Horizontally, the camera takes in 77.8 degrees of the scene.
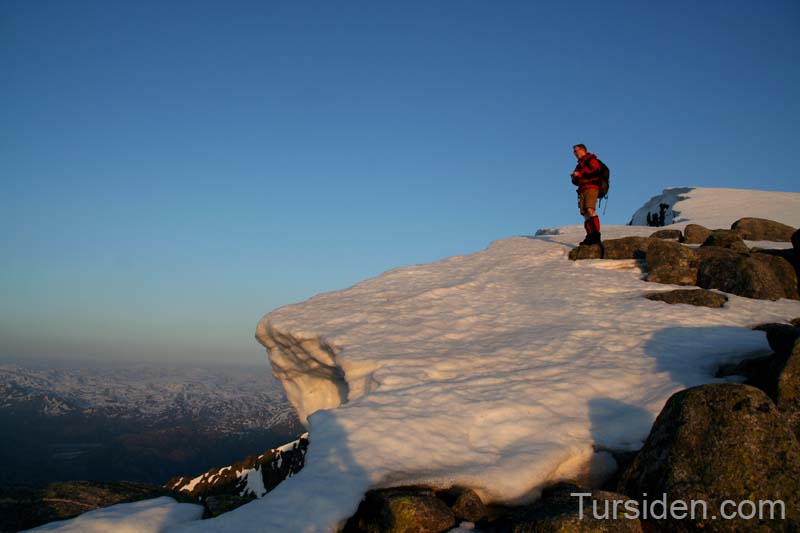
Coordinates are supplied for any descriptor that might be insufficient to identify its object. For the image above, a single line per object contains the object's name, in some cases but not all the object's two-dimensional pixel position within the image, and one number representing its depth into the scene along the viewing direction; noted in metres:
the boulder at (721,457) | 4.54
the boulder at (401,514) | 4.89
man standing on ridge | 15.75
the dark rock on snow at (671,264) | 13.54
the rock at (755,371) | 6.36
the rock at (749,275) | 11.95
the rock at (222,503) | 6.49
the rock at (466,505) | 5.26
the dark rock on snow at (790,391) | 5.59
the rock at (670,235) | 18.63
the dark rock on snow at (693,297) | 11.37
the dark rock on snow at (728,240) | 15.14
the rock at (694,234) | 17.95
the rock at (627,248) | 15.76
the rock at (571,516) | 4.27
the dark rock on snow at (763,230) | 18.72
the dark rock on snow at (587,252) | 16.23
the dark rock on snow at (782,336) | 6.69
